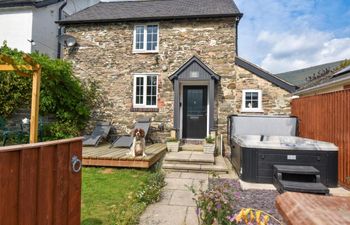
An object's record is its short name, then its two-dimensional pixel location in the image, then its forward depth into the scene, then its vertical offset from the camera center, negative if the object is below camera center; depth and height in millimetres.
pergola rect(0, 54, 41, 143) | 4645 +686
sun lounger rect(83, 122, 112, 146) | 9795 -777
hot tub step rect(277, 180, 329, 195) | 4816 -1331
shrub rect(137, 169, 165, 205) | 4543 -1429
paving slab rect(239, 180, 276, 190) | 5723 -1576
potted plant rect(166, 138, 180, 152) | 9242 -1067
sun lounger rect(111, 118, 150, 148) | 9422 -871
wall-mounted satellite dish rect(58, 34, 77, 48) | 11445 +3446
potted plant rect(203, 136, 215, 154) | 8867 -1012
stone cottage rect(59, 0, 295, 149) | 10305 +2091
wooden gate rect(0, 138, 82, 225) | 1866 -598
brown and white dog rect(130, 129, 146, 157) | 7332 -821
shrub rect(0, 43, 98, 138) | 9656 +794
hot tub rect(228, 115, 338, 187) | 5934 -920
